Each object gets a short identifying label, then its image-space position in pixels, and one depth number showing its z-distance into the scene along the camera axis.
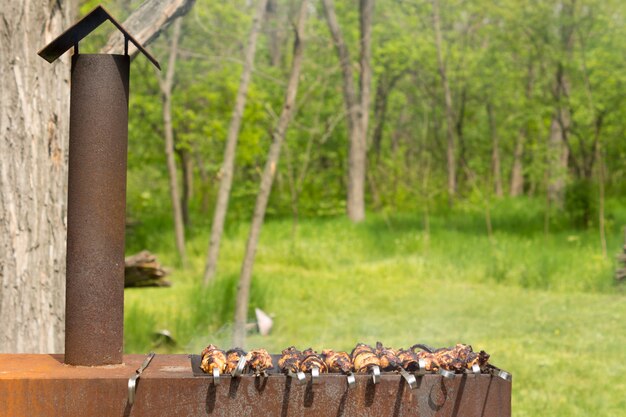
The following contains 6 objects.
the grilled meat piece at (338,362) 2.97
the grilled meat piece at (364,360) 2.98
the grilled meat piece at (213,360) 2.93
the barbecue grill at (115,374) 2.92
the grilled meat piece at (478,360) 3.03
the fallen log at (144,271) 10.47
